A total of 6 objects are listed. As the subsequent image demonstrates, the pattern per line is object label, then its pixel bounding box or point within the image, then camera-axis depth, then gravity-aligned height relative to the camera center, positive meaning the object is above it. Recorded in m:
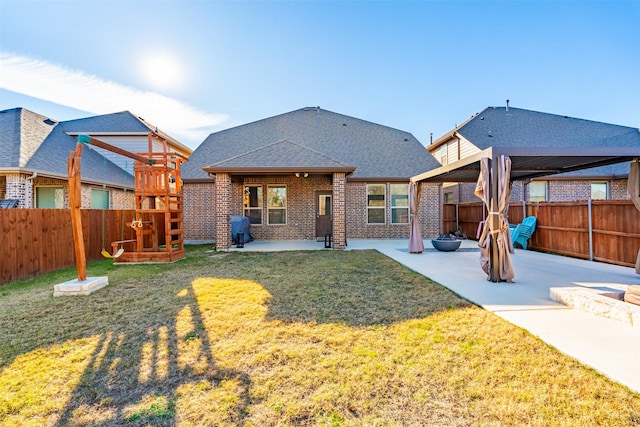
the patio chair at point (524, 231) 9.92 -0.73
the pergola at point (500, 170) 5.52 +0.78
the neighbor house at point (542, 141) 14.03 +3.76
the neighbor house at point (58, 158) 9.93 +2.57
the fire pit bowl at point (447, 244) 9.55 -1.10
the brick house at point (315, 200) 13.11 +0.63
